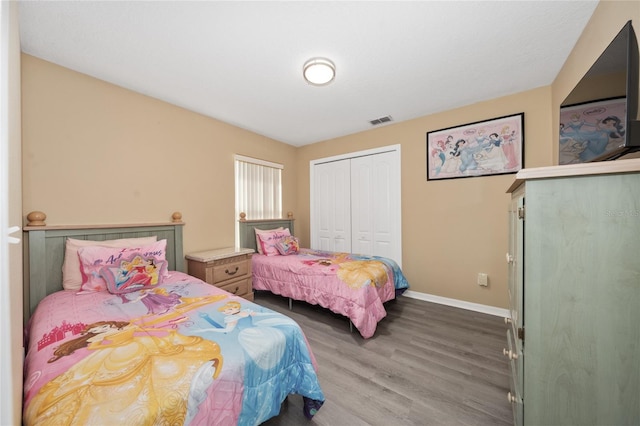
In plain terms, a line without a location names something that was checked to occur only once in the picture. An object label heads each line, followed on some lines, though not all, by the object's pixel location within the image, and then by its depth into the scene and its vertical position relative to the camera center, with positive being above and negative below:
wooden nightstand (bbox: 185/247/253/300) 2.50 -0.65
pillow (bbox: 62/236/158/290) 1.84 -0.44
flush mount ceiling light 1.94 +1.26
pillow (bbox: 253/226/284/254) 3.44 -0.36
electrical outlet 2.69 -0.81
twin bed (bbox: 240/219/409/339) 2.23 -0.76
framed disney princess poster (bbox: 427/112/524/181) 2.57 +0.77
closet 3.40 +0.15
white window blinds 3.47 +0.41
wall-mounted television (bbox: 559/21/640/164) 1.00 +0.53
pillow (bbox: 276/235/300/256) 3.33 -0.50
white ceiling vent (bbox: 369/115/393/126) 3.17 +1.33
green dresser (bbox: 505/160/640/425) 0.80 -0.32
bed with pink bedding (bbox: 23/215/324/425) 0.82 -0.65
